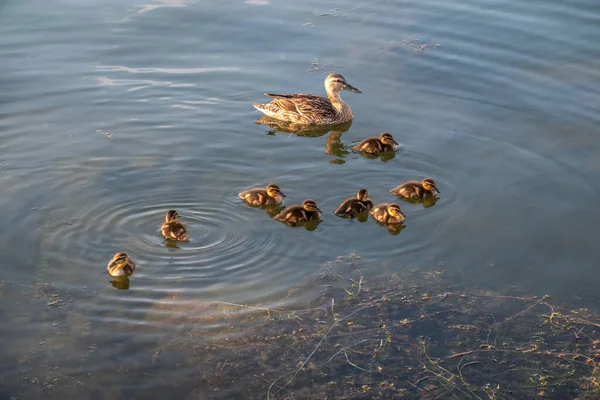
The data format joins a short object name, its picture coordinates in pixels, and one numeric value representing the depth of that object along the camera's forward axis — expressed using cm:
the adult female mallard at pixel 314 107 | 1080
